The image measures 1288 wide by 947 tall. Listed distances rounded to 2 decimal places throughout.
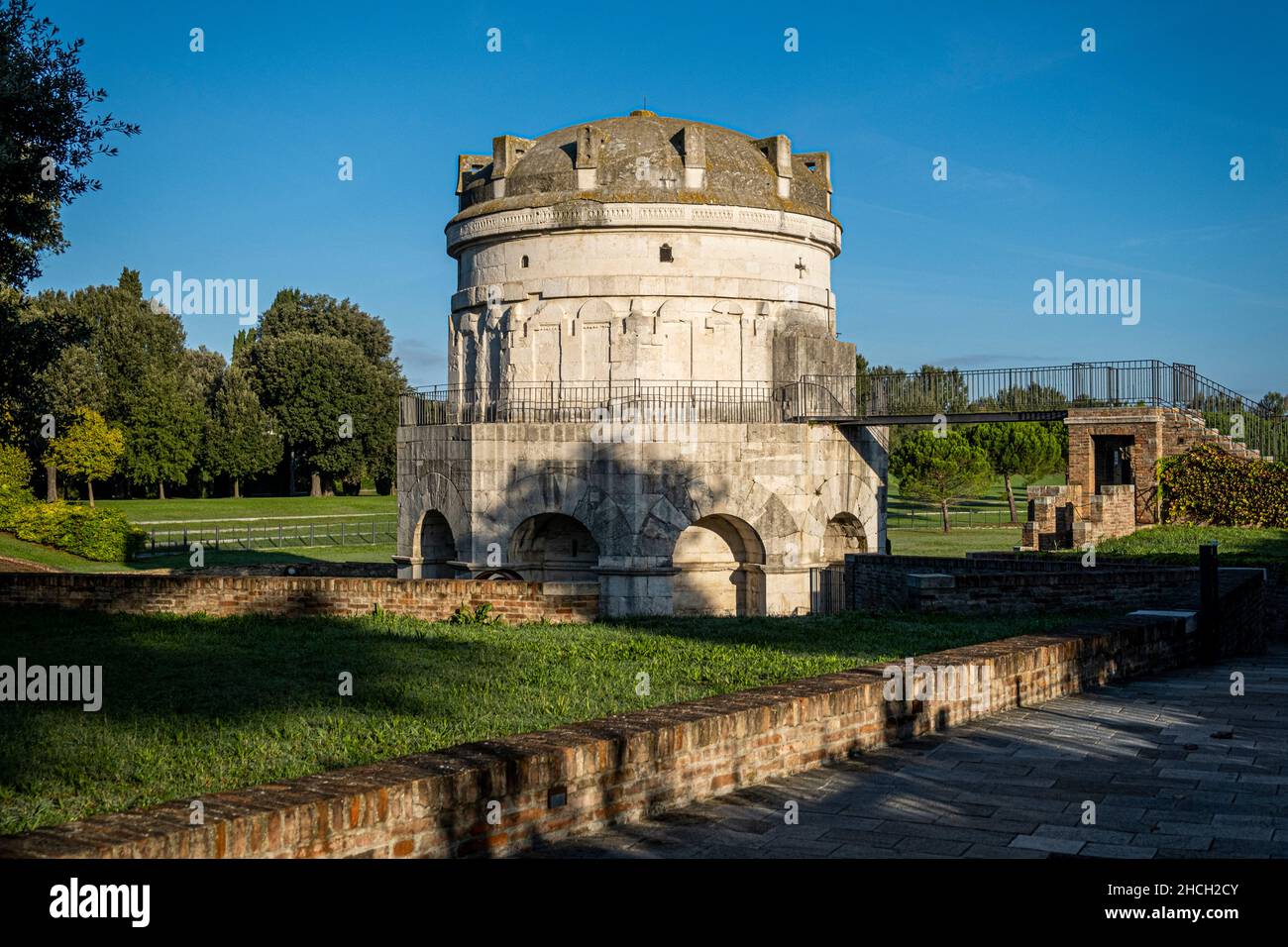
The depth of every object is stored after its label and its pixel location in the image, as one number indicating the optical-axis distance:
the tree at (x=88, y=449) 60.84
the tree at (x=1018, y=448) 70.88
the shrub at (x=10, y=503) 44.68
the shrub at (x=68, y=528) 44.69
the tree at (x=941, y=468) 66.81
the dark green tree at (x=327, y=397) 73.69
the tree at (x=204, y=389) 71.31
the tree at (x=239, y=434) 71.06
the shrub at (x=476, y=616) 18.16
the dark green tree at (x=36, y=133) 16.27
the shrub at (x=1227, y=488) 26.98
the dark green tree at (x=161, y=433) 68.38
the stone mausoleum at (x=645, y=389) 26.08
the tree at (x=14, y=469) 46.34
